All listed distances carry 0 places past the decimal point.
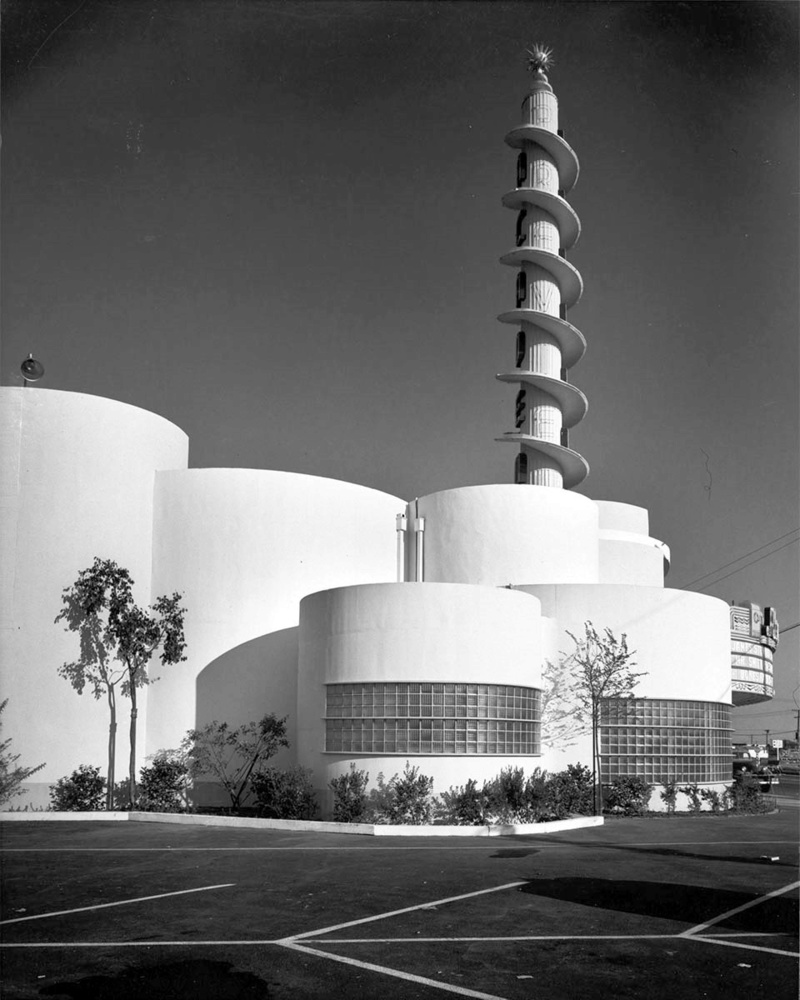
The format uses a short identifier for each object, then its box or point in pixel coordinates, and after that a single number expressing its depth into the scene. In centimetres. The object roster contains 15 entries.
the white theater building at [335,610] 2666
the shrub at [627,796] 3022
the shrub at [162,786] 2895
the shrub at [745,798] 3297
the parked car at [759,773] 4622
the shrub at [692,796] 3178
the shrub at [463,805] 2534
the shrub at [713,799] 3216
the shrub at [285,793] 2591
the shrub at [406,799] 2528
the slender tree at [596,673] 3030
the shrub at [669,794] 3123
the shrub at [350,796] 2547
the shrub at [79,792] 2850
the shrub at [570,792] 2724
